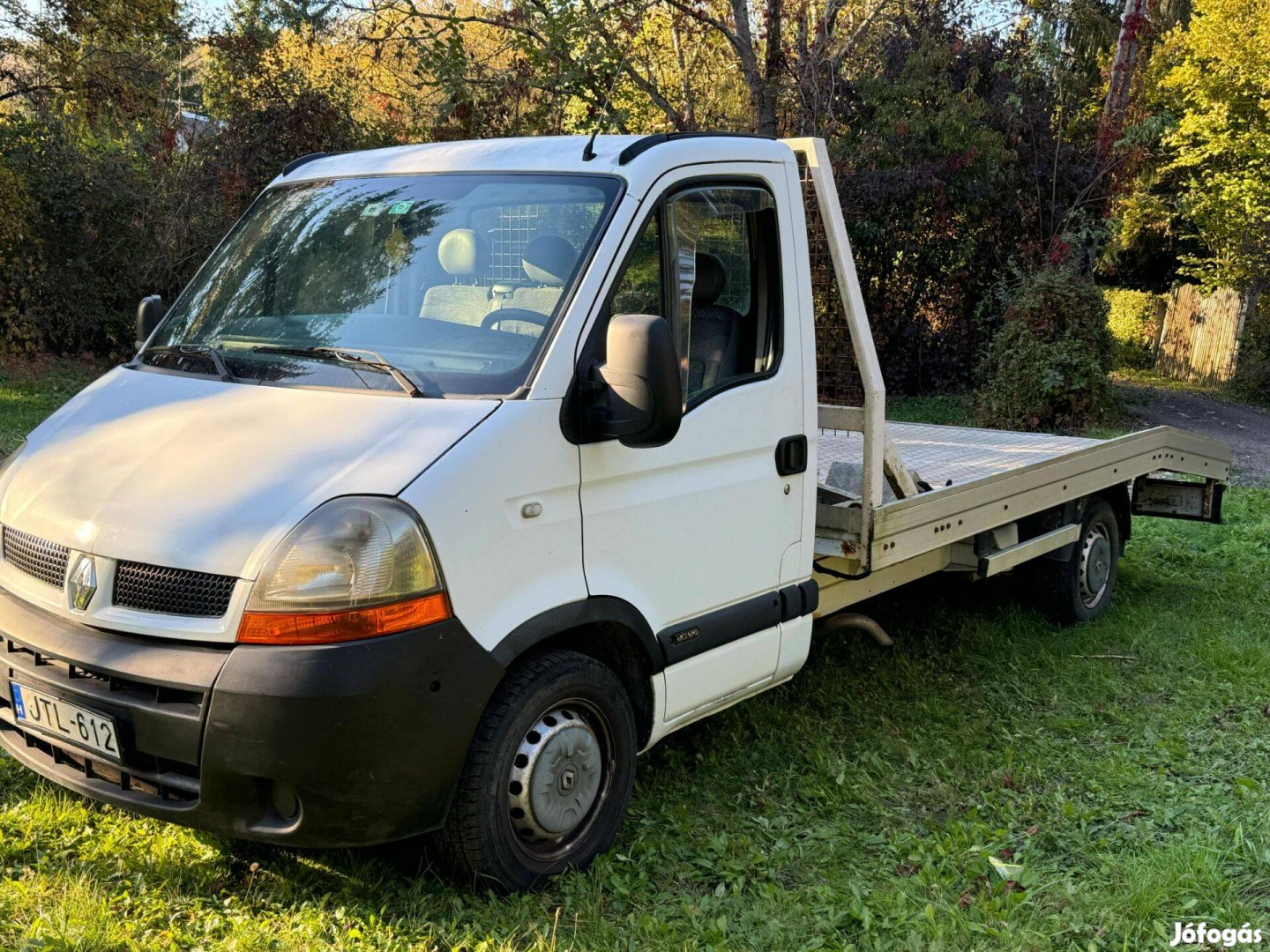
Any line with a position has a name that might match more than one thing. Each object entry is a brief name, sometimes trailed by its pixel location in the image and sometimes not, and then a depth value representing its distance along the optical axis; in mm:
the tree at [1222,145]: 19562
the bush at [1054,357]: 13266
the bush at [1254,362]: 18906
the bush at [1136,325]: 22344
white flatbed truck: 2877
